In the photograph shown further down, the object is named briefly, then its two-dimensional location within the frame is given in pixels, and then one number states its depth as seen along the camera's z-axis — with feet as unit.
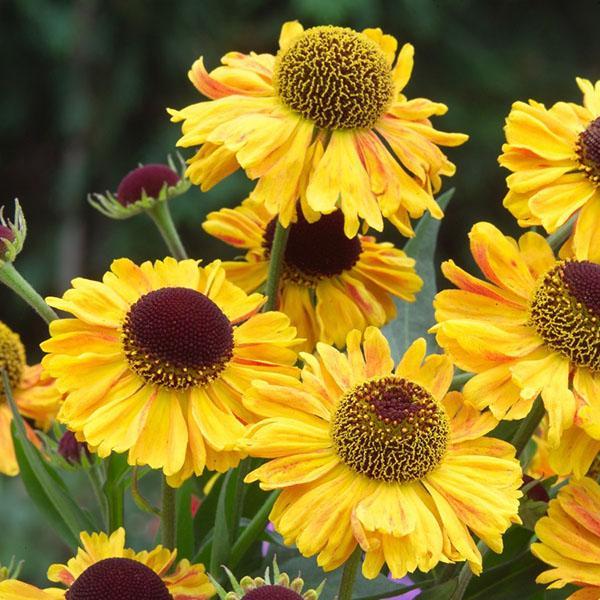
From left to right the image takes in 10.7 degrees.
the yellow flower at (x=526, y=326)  2.12
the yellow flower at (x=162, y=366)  2.13
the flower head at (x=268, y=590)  2.05
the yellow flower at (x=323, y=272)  2.32
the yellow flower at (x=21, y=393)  2.38
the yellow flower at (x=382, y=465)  2.06
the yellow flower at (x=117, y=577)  2.10
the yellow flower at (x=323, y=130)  2.20
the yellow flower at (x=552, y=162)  2.21
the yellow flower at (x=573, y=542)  2.12
